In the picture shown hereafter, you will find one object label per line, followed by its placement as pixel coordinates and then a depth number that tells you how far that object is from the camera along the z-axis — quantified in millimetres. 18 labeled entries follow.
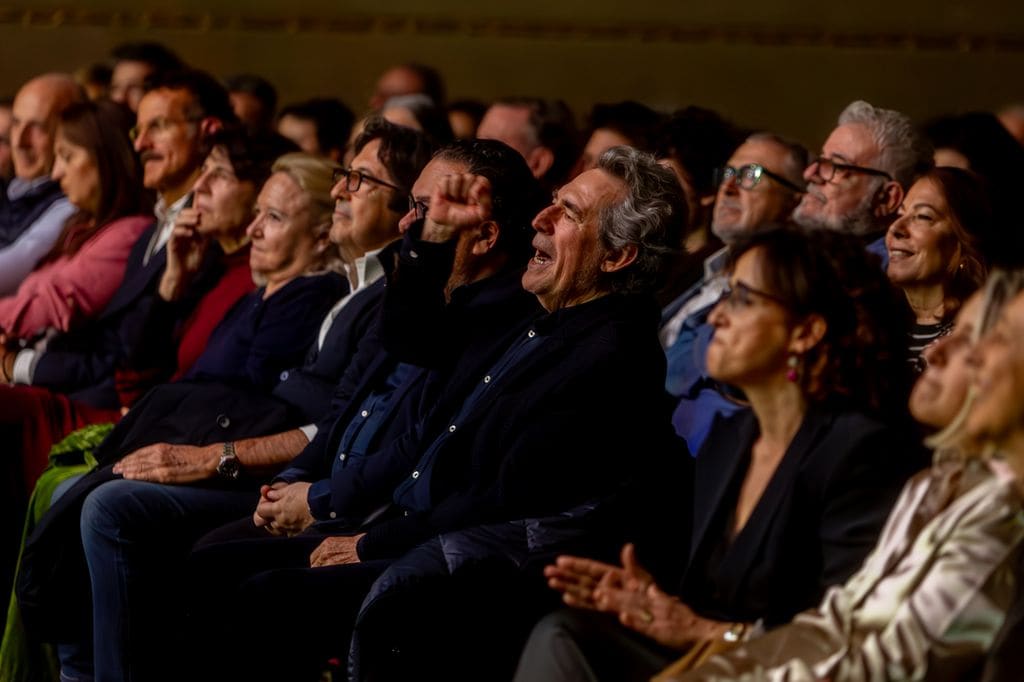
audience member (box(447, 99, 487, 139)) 13367
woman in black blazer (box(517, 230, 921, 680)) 5578
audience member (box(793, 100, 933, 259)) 8820
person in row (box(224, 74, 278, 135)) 13867
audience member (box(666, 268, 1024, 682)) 4973
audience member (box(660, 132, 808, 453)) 8680
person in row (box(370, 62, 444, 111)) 14531
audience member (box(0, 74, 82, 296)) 11625
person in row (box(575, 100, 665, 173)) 10617
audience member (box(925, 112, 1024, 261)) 10086
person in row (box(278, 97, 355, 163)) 13016
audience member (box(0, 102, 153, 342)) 10594
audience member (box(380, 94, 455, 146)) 10641
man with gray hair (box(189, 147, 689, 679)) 6699
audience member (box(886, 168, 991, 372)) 7648
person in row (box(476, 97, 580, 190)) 11250
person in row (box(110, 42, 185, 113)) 13625
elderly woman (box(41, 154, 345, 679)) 8328
